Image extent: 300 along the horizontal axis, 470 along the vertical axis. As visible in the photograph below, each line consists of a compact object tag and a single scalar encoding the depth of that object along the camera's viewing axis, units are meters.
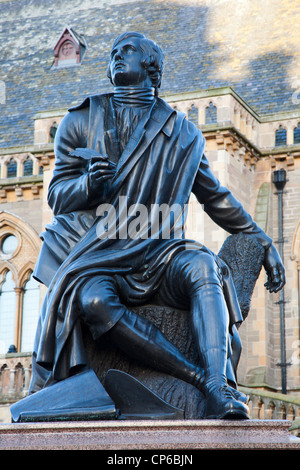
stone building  23.78
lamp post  24.08
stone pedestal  4.50
